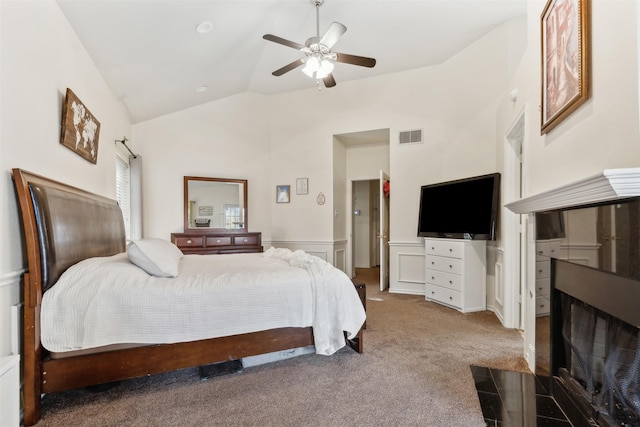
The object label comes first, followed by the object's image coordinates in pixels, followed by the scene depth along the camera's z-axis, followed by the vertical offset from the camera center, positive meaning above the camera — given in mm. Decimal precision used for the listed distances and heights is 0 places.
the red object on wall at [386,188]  4879 +419
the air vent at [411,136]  4605 +1184
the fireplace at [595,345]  1205 -646
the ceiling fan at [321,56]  2691 +1533
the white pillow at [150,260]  2020 -310
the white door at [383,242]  4516 -449
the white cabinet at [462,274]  3650 -761
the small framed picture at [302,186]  5281 +488
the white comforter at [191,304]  1666 -560
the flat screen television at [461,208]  3527 +61
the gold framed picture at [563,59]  1409 +816
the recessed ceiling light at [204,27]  2881 +1822
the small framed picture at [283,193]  5367 +368
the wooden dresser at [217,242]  4570 -445
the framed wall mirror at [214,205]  4832 +150
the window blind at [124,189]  4062 +347
